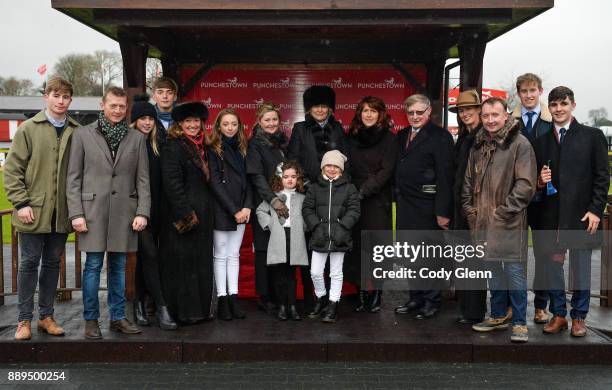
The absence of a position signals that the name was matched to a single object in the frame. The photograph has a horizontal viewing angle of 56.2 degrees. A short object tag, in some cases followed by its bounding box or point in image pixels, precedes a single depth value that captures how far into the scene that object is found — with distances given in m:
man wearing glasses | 5.36
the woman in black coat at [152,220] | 5.09
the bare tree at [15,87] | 86.44
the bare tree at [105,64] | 74.56
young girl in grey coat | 5.34
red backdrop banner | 7.54
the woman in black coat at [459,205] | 5.20
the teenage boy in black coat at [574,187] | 4.80
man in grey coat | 4.68
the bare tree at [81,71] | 74.00
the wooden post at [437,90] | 7.24
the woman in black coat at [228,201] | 5.22
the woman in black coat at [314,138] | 5.61
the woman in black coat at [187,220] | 5.01
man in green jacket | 4.54
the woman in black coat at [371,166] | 5.53
